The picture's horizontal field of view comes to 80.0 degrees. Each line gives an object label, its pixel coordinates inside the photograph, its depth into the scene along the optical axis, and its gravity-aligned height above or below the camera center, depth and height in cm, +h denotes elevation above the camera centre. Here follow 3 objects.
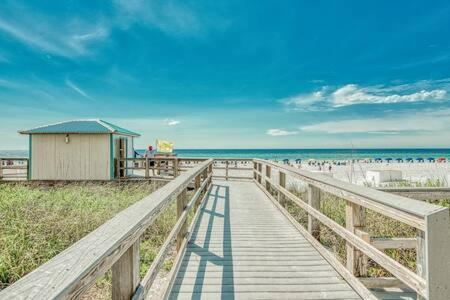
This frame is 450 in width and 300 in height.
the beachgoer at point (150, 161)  1323 -26
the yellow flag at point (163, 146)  1716 +63
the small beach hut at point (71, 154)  1216 +12
